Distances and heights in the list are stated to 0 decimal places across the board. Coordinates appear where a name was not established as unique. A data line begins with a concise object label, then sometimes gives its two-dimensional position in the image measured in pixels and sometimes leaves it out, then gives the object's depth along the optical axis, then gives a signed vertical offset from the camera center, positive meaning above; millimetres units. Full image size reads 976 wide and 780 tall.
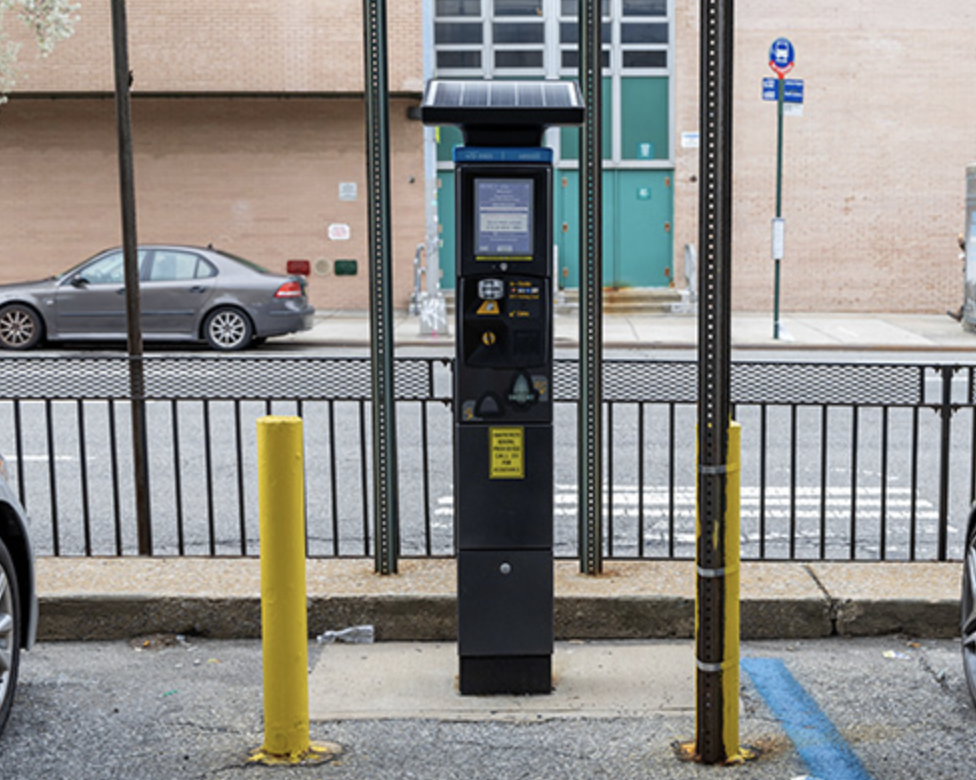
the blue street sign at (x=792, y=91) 20188 +2137
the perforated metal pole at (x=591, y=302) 5746 -258
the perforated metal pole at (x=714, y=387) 4016 -439
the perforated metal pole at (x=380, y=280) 5594 -152
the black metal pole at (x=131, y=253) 6539 -30
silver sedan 18781 -778
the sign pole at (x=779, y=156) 20078 +1187
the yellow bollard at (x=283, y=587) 4301 -1068
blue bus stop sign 20125 +2648
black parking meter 4664 -463
